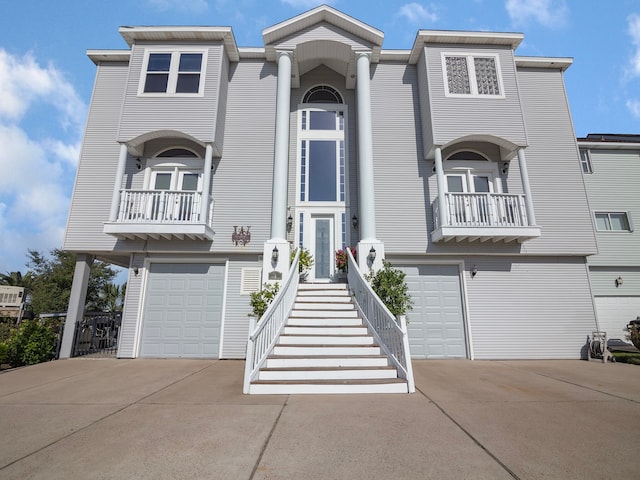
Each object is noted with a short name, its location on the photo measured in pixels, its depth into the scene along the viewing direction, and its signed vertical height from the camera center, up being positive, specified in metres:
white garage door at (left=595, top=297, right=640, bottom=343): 10.98 -0.01
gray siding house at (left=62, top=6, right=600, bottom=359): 8.30 +3.63
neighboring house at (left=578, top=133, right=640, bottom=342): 11.05 +3.22
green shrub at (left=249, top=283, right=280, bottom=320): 6.99 +0.26
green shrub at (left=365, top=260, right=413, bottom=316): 6.93 +0.46
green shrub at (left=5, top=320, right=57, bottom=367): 7.11 -0.83
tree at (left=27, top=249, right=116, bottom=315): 21.25 +2.10
